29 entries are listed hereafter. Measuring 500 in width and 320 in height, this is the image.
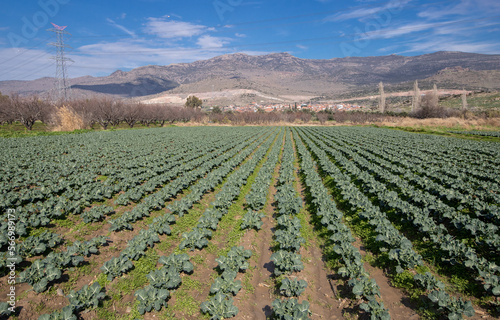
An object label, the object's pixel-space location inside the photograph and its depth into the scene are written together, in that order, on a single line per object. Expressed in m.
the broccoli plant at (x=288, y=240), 6.46
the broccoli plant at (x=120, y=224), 7.56
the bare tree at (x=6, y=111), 42.53
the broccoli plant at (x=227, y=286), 4.98
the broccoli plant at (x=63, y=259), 5.43
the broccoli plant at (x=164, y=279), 5.03
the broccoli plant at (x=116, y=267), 5.44
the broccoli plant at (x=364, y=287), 4.67
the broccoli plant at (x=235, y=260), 5.73
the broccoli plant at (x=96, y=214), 8.02
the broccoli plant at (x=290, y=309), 4.12
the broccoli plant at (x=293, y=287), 4.85
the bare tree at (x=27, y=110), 42.72
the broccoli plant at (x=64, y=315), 4.01
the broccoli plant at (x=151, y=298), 4.54
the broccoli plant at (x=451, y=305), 4.09
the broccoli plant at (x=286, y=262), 5.68
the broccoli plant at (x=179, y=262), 5.58
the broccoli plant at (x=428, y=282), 4.83
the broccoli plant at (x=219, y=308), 4.41
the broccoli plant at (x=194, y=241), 6.77
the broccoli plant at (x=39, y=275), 4.73
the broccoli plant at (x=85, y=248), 5.91
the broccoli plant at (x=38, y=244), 5.79
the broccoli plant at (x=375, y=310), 4.17
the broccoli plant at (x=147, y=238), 6.66
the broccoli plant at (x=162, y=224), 7.41
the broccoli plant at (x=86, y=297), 4.39
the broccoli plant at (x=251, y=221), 8.18
